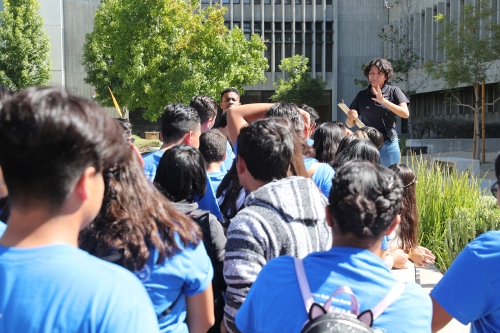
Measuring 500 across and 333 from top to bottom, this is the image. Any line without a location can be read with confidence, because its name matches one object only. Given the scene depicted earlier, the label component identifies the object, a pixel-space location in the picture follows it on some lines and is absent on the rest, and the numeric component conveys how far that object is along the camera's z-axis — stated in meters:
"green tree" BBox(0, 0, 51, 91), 31.56
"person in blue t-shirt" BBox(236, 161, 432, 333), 1.87
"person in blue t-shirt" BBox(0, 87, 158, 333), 1.37
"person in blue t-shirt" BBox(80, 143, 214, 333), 1.99
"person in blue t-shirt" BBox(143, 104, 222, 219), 4.40
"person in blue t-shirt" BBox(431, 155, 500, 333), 2.05
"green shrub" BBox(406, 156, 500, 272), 6.28
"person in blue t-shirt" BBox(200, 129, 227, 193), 4.82
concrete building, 43.59
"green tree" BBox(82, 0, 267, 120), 24.22
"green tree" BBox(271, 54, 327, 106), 39.00
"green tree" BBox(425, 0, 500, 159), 18.56
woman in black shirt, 5.98
